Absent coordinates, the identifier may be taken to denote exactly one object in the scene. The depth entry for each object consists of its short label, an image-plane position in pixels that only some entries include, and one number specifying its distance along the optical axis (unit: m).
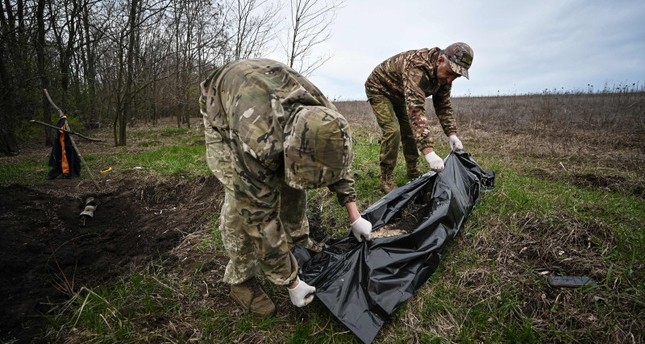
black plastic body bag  1.68
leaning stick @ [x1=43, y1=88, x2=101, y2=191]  4.90
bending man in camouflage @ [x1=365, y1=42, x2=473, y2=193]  2.77
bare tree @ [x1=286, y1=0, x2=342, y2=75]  7.89
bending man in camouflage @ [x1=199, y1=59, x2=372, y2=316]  1.34
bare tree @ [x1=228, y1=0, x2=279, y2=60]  11.32
